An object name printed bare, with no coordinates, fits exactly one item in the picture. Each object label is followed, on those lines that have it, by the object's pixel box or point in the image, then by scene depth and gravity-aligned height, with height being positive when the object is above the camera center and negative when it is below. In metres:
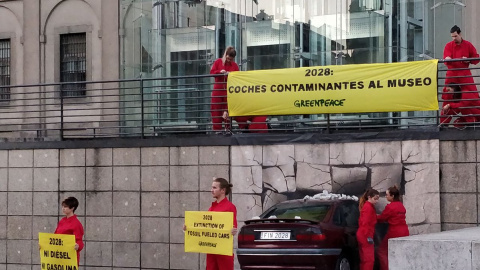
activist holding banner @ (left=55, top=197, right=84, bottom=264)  15.44 -1.36
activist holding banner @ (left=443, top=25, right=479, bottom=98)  16.88 +1.17
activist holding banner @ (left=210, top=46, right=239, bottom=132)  18.27 +0.69
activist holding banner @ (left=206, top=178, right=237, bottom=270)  14.27 -1.06
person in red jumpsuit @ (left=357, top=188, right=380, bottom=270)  15.52 -1.48
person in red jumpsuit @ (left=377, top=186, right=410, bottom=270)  15.89 -1.34
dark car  15.00 -1.55
